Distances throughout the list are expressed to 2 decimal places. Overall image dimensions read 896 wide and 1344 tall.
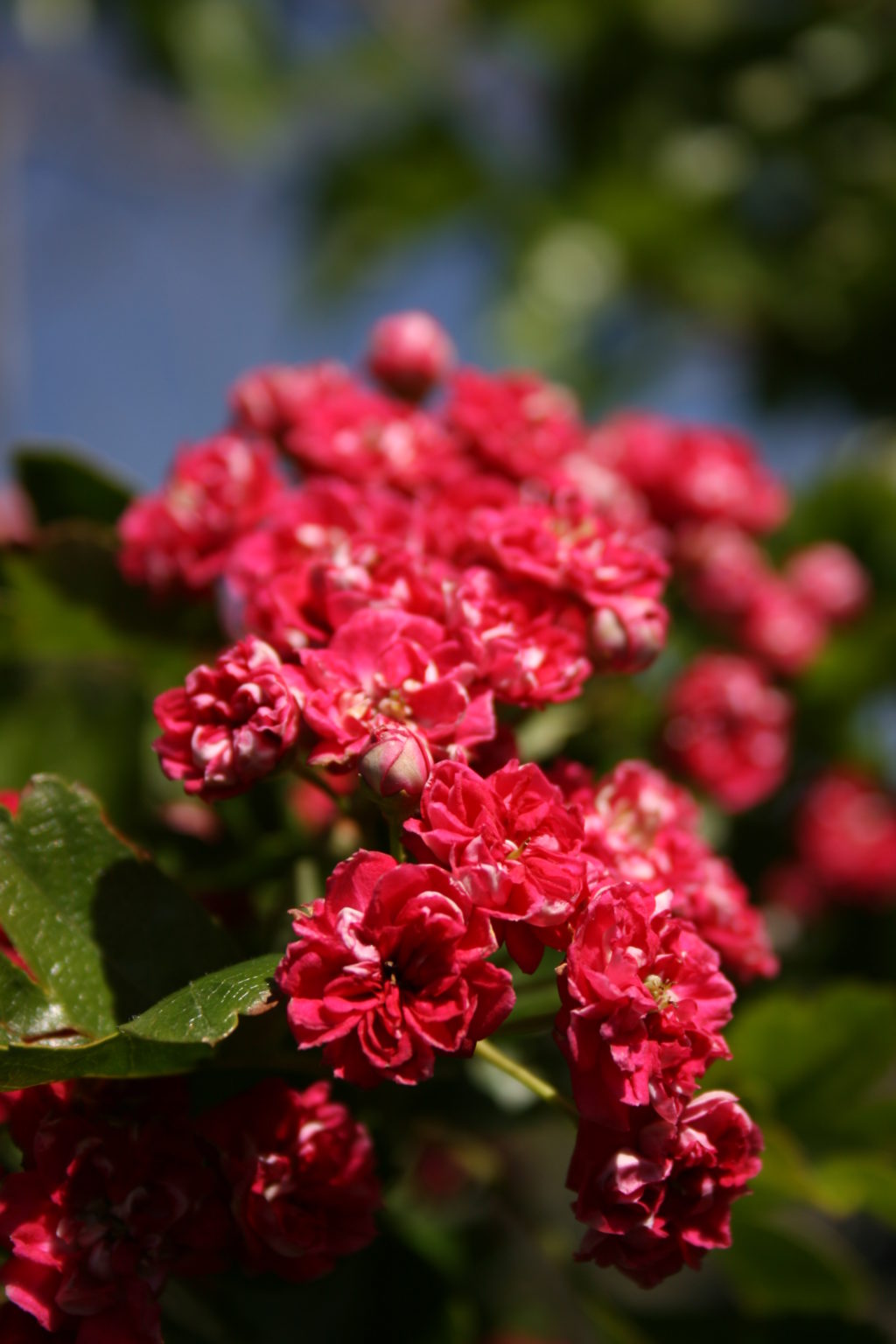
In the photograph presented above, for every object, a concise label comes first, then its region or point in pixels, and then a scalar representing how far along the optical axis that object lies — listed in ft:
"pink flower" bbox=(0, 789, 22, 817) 0.69
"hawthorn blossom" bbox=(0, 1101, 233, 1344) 0.62
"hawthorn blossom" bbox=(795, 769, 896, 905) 1.07
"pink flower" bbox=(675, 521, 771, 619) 0.96
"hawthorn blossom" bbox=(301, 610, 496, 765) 0.64
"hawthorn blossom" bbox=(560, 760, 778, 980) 0.67
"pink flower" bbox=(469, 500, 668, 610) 0.69
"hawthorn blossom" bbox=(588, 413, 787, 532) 0.96
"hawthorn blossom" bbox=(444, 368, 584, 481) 0.81
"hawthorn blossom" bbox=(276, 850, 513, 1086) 0.60
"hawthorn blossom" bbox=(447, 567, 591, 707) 0.66
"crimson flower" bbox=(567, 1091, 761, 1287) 0.61
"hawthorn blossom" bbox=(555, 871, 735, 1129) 0.60
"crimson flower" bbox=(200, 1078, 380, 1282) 0.63
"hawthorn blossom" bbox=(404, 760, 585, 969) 0.60
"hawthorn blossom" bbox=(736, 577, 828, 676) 1.02
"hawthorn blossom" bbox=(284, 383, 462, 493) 0.79
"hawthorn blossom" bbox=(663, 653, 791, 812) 0.91
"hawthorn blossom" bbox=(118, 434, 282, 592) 0.76
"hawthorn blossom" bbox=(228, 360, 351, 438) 0.83
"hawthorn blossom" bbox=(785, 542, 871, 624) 1.09
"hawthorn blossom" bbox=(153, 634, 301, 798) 0.64
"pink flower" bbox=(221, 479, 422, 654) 0.67
